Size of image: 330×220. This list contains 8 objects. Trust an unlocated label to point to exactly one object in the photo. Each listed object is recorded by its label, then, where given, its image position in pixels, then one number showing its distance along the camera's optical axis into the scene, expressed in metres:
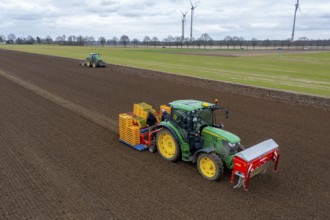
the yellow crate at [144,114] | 9.58
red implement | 6.30
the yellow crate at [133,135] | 9.09
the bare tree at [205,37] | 170.18
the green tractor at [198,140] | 7.11
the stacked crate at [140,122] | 9.27
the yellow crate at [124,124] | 9.26
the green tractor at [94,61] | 33.38
